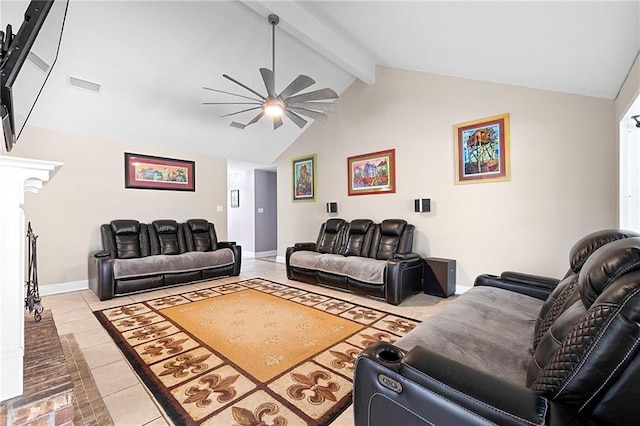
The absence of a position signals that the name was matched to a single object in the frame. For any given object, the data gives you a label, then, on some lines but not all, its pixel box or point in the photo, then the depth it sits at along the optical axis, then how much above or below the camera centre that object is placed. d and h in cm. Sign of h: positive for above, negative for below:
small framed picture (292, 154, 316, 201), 598 +73
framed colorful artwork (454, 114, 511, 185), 368 +81
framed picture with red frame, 479 +68
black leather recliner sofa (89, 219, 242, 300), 385 -72
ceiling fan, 311 +136
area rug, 167 -120
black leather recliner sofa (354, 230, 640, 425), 77 -58
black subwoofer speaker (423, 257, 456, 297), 383 -98
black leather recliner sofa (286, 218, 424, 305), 366 -77
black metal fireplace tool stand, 187 -61
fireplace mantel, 113 -24
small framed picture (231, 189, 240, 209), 811 +41
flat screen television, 126 +82
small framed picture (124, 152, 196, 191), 496 +78
